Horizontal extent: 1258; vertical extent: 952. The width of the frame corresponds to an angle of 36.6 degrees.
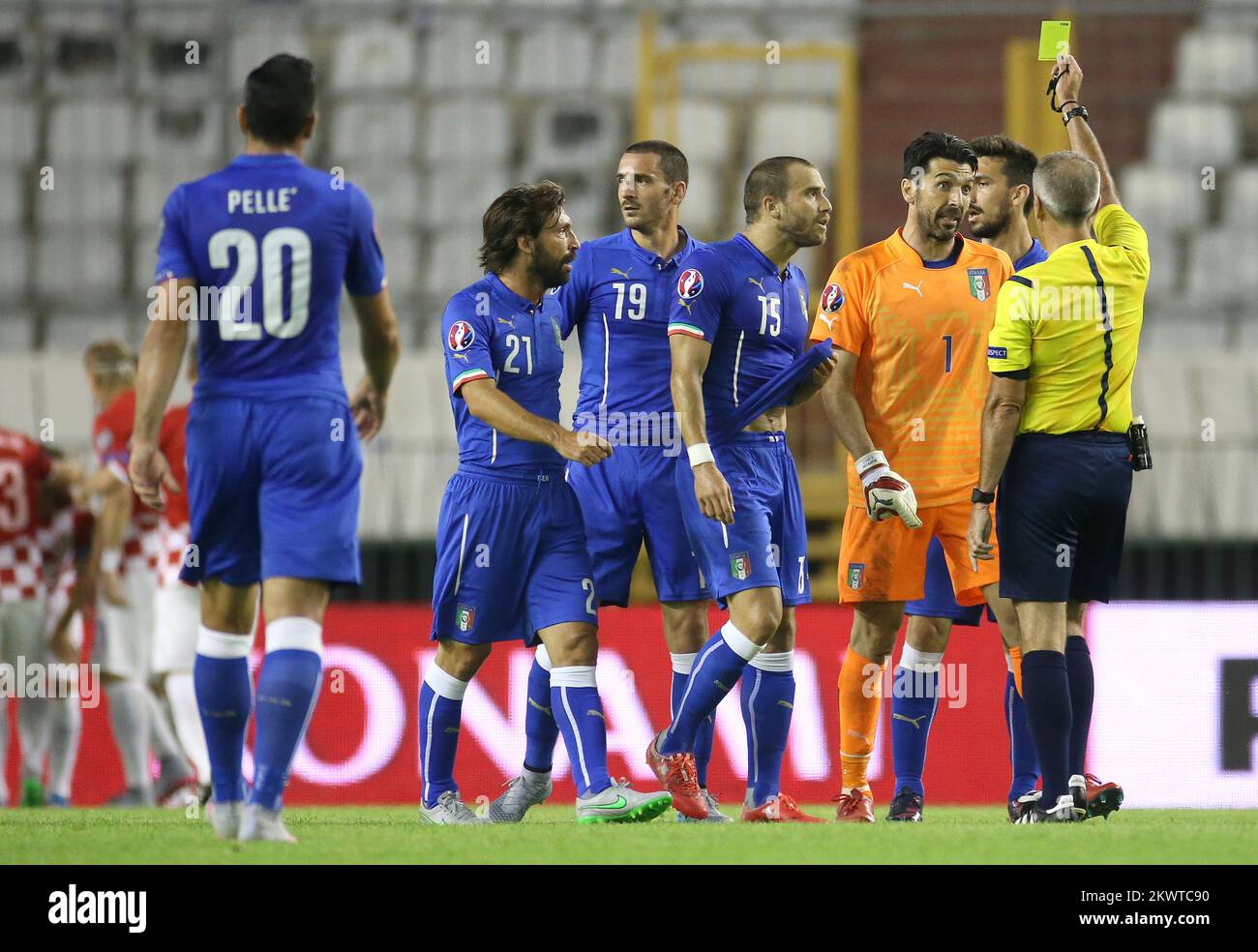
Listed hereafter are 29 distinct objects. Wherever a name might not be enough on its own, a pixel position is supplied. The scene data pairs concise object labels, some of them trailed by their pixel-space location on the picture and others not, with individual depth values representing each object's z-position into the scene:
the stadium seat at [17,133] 14.05
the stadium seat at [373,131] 14.33
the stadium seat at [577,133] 14.16
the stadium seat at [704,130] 12.99
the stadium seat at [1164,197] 14.11
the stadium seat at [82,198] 13.71
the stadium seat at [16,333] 13.09
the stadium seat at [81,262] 13.52
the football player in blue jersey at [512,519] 6.28
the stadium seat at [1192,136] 14.67
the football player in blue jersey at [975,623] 7.15
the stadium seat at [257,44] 14.98
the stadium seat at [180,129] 14.23
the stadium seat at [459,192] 13.98
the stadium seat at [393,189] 14.03
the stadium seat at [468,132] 14.30
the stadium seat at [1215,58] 15.02
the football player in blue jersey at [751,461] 6.50
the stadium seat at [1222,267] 13.48
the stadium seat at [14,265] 13.43
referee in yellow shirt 6.32
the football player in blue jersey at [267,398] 5.32
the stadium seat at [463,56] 14.55
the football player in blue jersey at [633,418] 6.95
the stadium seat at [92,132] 14.02
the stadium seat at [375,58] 14.85
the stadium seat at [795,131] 12.84
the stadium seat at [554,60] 14.52
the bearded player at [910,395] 7.06
